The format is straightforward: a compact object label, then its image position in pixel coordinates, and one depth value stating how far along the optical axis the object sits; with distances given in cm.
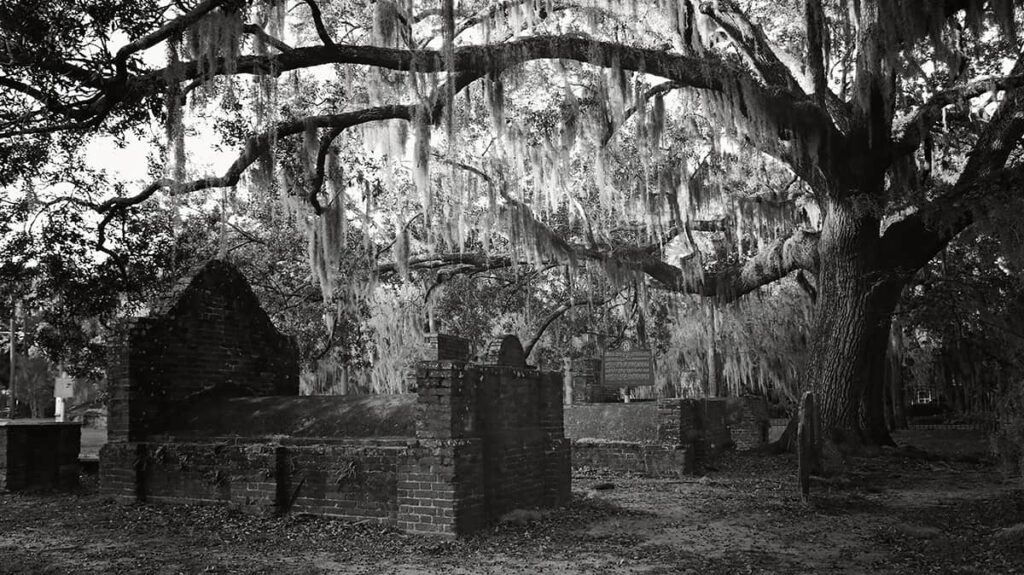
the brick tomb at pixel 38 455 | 1212
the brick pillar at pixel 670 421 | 1449
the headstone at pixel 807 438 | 1060
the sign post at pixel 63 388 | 2383
